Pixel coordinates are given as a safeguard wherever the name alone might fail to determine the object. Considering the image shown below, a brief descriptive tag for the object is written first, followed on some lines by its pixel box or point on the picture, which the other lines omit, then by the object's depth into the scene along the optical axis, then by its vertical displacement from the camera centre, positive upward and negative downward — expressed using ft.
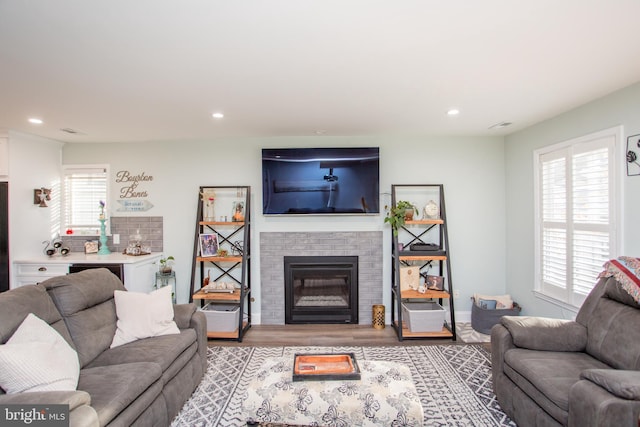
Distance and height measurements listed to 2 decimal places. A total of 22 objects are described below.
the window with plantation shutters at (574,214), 9.14 +0.04
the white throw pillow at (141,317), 8.48 -2.70
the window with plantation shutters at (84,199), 14.66 +0.79
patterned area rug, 7.80 -4.76
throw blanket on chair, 7.27 -1.35
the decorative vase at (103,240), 14.01 -1.02
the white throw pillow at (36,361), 5.36 -2.52
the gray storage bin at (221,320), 12.71 -4.04
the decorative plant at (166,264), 13.76 -2.10
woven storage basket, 12.65 -3.88
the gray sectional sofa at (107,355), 5.69 -3.17
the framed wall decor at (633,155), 8.18 +1.53
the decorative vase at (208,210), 14.07 +0.25
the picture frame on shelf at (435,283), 13.34 -2.76
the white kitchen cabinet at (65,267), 12.46 -1.95
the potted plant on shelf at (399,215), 12.99 +0.03
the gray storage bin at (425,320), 12.42 -3.97
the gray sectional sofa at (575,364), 5.27 -3.07
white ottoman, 6.23 -3.64
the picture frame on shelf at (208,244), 13.48 -1.18
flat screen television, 13.67 +1.52
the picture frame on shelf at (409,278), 13.26 -2.53
